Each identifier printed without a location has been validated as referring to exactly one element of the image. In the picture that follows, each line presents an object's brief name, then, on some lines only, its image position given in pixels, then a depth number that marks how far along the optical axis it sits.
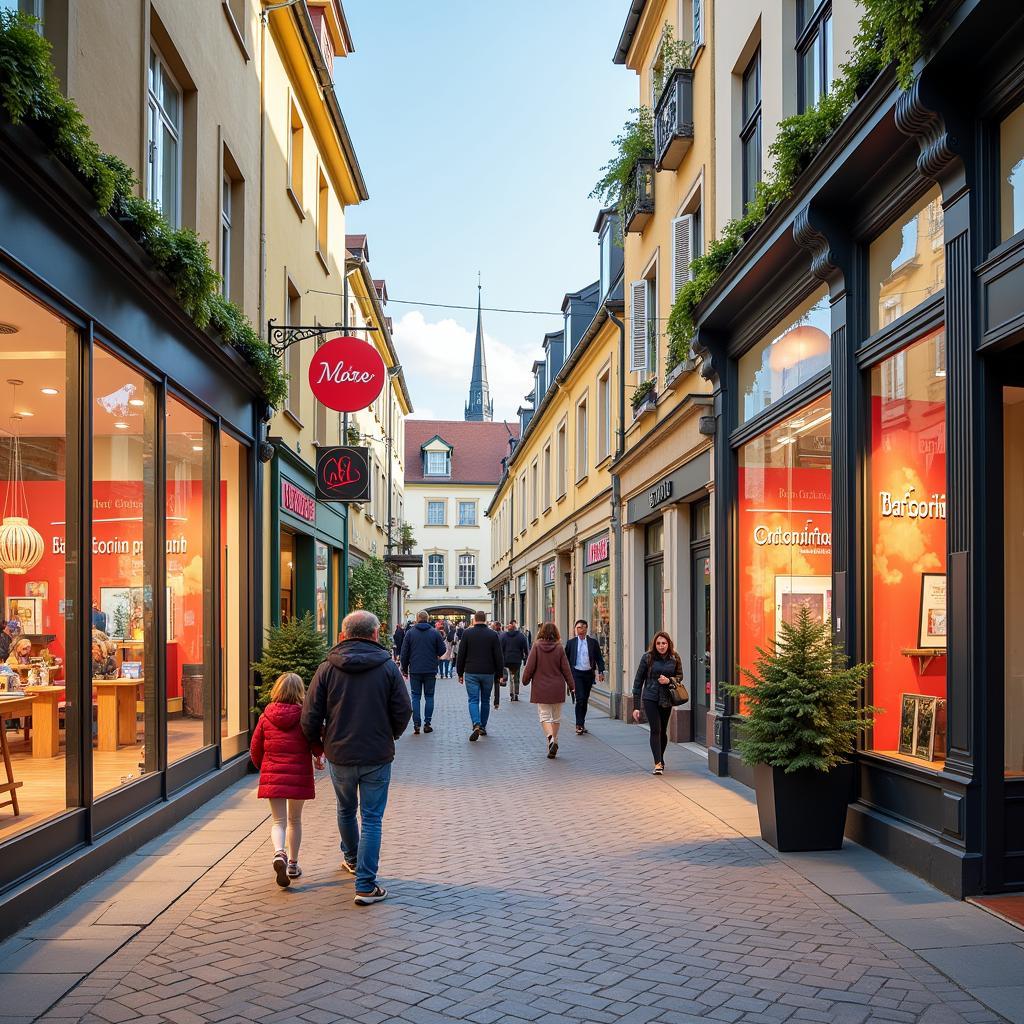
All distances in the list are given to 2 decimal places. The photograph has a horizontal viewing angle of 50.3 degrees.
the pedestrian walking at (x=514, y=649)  22.73
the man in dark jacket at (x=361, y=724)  6.62
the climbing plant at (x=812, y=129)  6.41
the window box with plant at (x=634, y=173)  16.61
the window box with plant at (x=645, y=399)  16.61
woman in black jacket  11.74
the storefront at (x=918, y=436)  6.40
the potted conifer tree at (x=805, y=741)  7.73
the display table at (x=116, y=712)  7.68
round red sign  14.14
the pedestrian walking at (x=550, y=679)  13.61
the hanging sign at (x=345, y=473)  16.88
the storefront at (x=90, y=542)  6.52
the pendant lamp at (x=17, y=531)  7.02
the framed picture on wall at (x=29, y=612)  7.01
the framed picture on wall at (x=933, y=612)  7.46
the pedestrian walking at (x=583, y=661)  17.17
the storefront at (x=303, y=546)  14.80
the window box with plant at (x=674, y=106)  14.22
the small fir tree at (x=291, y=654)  11.93
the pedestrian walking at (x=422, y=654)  16.42
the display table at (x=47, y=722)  7.00
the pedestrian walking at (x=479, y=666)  15.80
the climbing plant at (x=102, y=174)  5.56
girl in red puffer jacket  6.96
